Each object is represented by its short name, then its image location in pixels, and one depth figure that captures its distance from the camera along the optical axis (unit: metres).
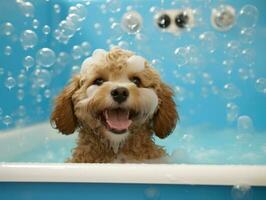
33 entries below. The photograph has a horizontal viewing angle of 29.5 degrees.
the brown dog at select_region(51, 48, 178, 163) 1.73
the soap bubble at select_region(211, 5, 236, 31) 2.71
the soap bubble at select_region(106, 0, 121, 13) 2.76
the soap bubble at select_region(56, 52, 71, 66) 2.79
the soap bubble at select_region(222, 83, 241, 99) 2.71
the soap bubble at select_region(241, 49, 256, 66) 2.74
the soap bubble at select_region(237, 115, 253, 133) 2.55
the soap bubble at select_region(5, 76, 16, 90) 2.48
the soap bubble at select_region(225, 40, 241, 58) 2.78
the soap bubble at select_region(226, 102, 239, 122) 2.67
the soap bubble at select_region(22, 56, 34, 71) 2.55
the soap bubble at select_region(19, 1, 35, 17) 2.56
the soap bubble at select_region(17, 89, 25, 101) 2.62
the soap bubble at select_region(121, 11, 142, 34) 2.58
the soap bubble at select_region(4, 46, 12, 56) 2.49
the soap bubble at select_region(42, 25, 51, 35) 2.72
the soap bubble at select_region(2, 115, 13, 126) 2.42
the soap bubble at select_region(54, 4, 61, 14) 2.74
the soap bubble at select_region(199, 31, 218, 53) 2.79
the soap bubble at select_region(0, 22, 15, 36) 2.36
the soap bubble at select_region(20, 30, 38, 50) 2.15
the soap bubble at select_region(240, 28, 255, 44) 2.73
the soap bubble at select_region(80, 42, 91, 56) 2.64
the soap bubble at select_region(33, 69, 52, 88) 2.66
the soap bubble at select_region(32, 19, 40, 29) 2.64
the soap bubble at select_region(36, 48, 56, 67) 2.11
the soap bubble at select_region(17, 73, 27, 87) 2.62
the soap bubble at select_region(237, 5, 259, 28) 2.40
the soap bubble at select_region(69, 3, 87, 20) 2.62
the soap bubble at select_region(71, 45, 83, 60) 2.63
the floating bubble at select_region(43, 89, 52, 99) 2.73
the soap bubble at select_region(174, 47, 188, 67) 2.68
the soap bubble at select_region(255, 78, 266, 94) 2.63
